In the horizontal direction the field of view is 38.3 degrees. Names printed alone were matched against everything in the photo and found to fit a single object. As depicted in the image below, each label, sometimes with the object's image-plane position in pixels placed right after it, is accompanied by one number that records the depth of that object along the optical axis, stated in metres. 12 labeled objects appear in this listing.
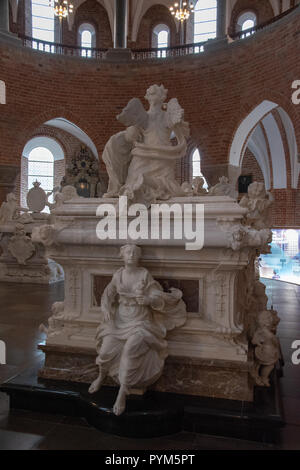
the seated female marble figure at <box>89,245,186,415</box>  2.72
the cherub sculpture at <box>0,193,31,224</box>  9.31
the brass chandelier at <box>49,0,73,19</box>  14.04
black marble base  2.61
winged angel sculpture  3.47
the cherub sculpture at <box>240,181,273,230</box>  3.70
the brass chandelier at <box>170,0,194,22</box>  13.91
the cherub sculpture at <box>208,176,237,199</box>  3.80
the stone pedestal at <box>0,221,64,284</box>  8.66
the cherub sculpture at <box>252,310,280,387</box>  3.09
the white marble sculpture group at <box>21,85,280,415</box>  2.85
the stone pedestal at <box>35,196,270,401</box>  2.91
